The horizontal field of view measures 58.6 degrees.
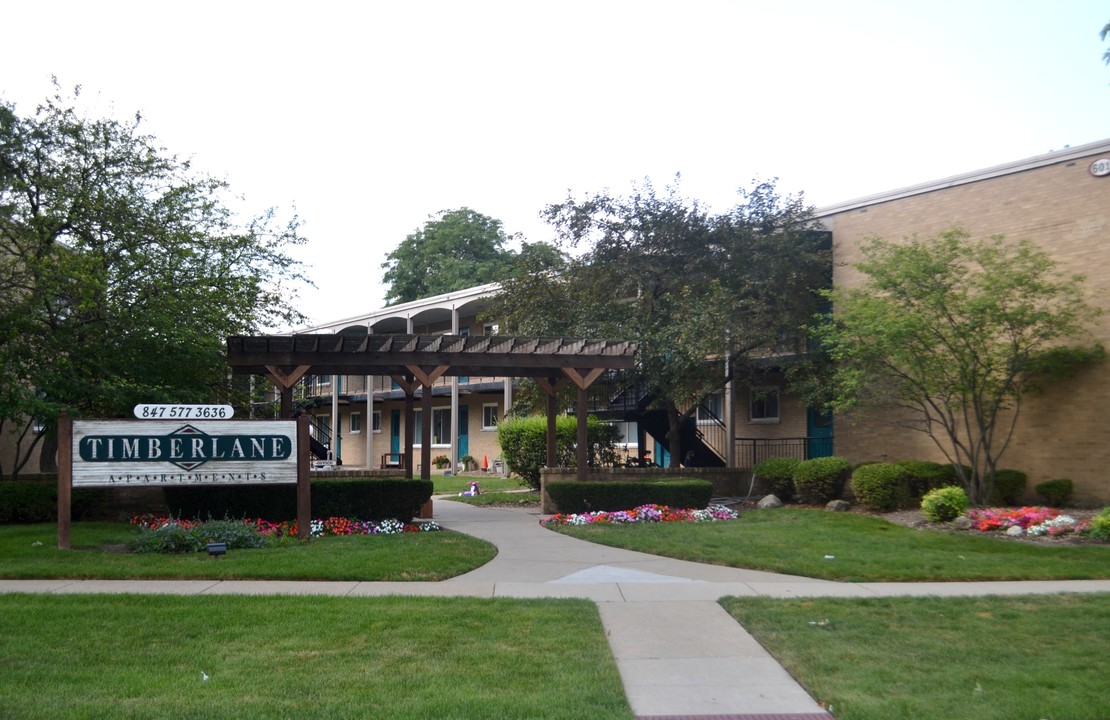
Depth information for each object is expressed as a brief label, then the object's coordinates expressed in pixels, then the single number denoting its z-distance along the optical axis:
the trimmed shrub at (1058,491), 18.03
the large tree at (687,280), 21.23
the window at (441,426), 41.88
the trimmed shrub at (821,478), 20.64
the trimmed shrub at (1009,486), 18.62
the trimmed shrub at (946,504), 16.53
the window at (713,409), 27.13
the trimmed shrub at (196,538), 13.01
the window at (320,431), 40.85
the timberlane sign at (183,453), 13.66
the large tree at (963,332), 17.19
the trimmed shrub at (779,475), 21.52
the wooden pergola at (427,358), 16.45
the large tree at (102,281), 16.25
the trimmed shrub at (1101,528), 14.12
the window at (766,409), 25.44
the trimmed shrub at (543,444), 24.66
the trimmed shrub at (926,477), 19.23
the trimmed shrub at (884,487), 19.02
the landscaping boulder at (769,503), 20.30
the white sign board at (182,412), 13.85
